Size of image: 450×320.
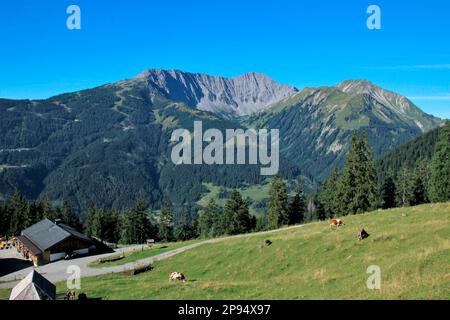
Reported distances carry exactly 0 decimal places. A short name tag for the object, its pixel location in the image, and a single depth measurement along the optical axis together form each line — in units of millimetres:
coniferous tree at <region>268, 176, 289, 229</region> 98375
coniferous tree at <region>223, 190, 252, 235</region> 105500
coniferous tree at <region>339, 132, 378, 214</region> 82312
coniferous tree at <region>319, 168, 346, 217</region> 92469
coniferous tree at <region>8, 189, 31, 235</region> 121562
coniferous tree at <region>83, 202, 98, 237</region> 128000
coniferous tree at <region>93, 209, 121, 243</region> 125938
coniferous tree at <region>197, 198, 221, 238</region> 126375
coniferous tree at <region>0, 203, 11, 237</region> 123875
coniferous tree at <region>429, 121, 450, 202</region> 80375
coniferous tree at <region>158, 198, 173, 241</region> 131750
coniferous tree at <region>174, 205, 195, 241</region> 144800
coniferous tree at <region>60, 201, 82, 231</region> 133500
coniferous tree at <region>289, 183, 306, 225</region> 107312
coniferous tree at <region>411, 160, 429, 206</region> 109000
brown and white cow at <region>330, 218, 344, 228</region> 48000
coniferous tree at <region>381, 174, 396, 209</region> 105062
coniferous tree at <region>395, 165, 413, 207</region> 109000
